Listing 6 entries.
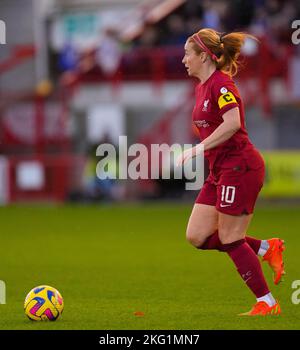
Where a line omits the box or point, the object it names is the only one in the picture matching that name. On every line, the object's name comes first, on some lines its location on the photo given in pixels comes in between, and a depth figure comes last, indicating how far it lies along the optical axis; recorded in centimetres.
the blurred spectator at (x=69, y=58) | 3087
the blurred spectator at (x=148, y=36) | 2988
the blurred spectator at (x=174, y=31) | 2900
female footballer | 813
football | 805
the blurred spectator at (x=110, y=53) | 2894
